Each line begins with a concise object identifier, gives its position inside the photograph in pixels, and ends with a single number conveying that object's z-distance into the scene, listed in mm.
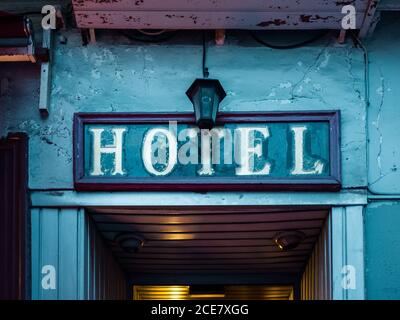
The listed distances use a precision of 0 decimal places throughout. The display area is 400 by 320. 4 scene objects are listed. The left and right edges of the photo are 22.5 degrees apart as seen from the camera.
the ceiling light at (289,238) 8602
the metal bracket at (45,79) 8062
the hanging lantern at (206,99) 7777
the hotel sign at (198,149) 7984
